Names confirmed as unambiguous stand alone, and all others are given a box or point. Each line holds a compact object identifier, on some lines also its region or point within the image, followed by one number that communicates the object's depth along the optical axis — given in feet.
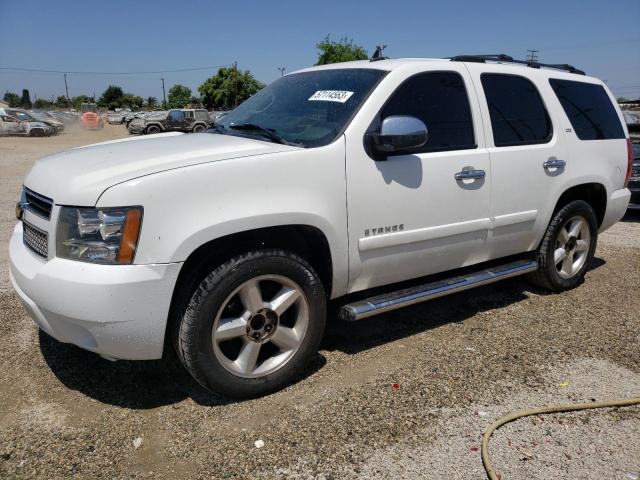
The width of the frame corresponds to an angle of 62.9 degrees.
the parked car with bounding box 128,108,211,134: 96.02
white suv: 8.08
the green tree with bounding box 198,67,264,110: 234.99
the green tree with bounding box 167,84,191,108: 323.98
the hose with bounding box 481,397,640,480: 8.71
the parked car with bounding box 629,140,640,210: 26.81
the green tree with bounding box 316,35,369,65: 146.00
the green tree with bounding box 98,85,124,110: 327.67
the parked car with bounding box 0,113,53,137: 95.55
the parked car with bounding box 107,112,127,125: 181.88
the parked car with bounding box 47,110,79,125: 132.96
